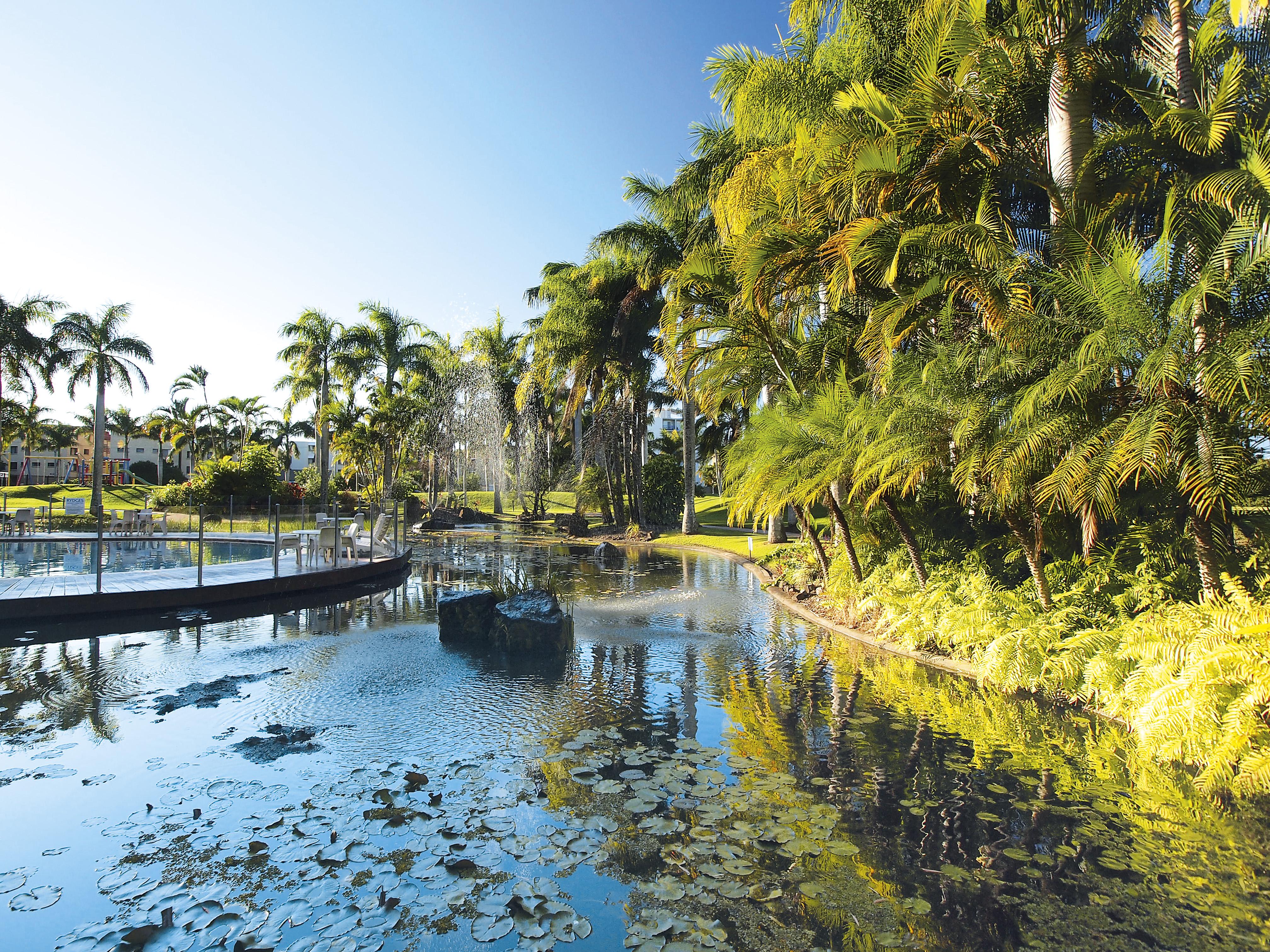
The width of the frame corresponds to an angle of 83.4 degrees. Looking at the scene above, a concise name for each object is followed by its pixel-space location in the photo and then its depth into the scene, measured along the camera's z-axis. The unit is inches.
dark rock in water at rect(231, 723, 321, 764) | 231.5
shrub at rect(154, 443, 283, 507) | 1341.0
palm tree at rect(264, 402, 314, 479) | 3004.4
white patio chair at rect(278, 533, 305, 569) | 643.9
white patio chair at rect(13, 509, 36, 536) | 860.0
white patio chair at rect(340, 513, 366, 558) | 689.6
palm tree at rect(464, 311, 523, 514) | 1663.4
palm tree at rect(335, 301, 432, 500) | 1513.3
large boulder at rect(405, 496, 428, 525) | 1562.5
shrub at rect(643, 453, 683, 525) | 1375.5
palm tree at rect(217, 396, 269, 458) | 2898.6
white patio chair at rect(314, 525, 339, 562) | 649.0
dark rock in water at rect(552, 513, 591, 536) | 1310.3
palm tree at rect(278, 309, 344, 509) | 1478.8
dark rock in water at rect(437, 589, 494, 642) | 409.7
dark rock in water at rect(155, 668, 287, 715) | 286.5
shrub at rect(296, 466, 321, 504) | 1583.4
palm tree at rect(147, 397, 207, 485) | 2883.9
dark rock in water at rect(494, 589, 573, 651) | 384.2
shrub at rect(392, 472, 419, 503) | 1785.2
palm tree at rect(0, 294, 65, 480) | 1300.4
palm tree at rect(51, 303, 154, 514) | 1430.9
